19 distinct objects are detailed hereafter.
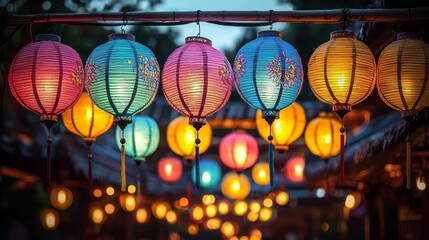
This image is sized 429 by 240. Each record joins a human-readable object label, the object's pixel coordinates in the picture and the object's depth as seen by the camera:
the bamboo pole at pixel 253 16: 5.97
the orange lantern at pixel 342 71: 5.76
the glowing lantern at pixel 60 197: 14.85
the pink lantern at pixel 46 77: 5.96
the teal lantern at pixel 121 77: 5.84
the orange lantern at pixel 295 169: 15.12
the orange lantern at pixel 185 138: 9.80
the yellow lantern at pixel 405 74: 5.59
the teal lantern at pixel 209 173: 15.78
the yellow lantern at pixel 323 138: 9.59
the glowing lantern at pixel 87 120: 7.74
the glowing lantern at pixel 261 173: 15.86
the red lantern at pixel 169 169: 14.42
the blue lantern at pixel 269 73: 5.95
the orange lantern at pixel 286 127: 8.90
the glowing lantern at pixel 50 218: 17.11
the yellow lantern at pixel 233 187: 16.62
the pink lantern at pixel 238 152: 10.47
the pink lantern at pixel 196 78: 5.93
